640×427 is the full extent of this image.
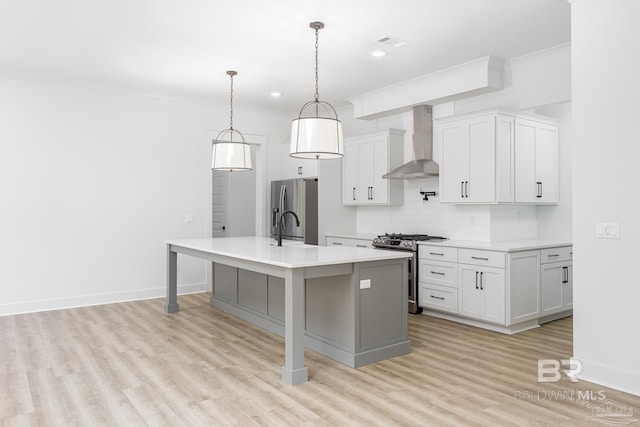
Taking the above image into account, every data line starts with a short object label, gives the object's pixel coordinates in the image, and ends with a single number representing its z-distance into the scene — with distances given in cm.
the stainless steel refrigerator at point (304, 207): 687
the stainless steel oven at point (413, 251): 532
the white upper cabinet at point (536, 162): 501
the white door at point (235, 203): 796
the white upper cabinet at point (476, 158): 483
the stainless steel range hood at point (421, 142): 579
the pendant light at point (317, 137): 358
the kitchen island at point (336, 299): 327
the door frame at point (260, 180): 734
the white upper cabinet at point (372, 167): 620
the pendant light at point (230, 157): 489
